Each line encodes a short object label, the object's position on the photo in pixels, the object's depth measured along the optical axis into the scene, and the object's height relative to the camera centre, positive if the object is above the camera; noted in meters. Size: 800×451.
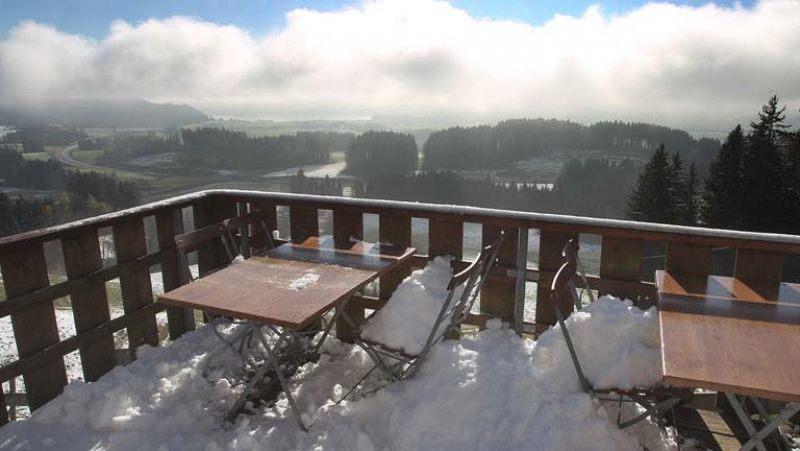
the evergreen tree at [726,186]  36.78 -4.62
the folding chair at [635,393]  2.16 -1.18
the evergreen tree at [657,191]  39.19 -5.29
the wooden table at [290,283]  2.42 -0.86
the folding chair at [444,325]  2.70 -1.15
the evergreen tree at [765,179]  35.44 -4.01
